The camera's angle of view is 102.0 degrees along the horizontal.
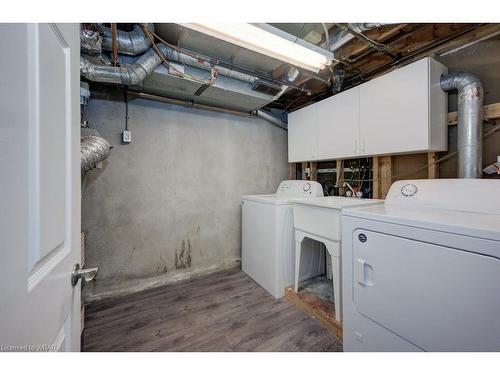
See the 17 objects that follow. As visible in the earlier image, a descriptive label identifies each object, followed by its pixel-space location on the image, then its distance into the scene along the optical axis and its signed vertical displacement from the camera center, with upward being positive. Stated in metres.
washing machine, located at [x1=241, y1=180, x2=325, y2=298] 2.02 -0.60
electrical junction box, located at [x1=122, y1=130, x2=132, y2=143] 2.06 +0.52
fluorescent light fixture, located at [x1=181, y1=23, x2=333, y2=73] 1.20 +0.96
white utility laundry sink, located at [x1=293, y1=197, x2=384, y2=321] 1.52 -0.32
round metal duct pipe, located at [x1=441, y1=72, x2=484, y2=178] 1.42 +0.43
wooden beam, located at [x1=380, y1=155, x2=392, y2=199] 2.01 +0.12
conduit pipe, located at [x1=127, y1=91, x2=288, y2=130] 2.13 +0.98
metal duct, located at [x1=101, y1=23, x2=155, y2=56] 1.50 +1.11
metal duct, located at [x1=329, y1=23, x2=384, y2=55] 1.35 +1.12
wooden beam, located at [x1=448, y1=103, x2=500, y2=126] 1.45 +0.54
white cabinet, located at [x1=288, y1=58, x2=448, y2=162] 1.52 +0.62
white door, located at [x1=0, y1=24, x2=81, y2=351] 0.34 +0.00
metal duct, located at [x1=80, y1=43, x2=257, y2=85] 1.60 +0.95
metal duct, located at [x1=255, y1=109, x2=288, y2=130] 2.82 +0.99
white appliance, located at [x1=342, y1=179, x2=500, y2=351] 0.83 -0.41
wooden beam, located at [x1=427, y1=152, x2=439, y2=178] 1.71 +0.17
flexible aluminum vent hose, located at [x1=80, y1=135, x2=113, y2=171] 1.50 +0.28
